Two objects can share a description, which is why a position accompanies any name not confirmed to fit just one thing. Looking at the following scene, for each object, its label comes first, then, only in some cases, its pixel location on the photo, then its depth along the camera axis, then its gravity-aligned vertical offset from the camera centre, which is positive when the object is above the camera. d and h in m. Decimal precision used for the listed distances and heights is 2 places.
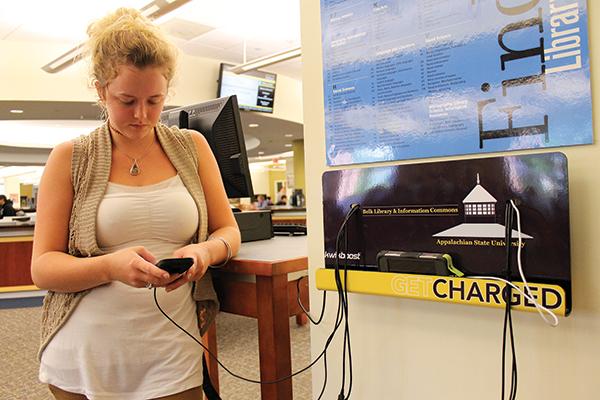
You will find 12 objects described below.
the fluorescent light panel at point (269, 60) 5.04 +1.59
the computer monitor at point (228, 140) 1.58 +0.21
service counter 4.55 -0.50
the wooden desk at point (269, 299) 1.16 -0.26
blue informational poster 0.73 +0.21
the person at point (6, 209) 7.92 -0.03
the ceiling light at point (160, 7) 3.60 +1.57
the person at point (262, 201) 10.74 -0.07
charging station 0.72 -0.06
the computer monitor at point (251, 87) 6.69 +1.68
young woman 0.99 -0.09
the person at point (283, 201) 13.59 -0.10
